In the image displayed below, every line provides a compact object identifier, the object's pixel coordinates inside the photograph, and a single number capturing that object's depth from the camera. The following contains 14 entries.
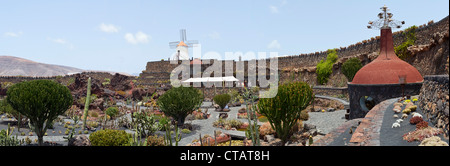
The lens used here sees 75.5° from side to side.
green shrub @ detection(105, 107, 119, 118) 18.78
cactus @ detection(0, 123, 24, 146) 11.20
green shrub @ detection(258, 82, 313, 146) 11.95
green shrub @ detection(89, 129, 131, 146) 10.23
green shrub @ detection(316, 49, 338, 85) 32.98
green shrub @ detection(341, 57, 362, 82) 24.80
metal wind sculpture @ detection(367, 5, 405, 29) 14.14
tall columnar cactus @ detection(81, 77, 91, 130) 15.71
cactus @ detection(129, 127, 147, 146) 10.39
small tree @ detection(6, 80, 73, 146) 11.40
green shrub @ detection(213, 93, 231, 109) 24.05
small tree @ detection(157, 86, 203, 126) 16.41
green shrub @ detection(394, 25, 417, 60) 21.38
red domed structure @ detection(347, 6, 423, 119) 12.80
